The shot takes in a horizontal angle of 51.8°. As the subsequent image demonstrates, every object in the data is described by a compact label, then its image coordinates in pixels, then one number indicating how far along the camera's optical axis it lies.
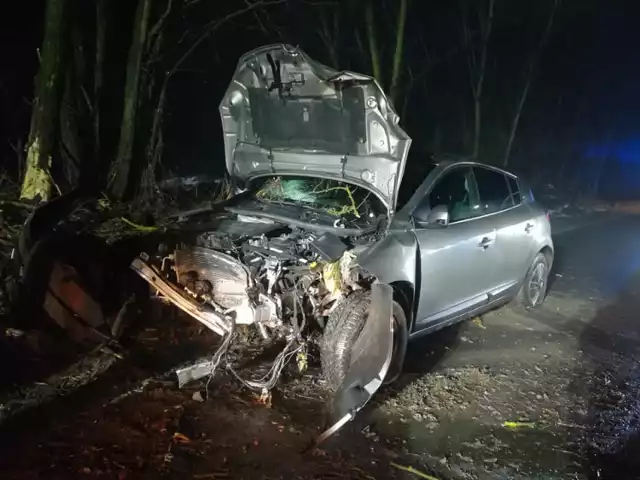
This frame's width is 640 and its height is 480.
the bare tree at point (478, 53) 18.44
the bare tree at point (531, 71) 19.67
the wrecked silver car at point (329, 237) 4.86
